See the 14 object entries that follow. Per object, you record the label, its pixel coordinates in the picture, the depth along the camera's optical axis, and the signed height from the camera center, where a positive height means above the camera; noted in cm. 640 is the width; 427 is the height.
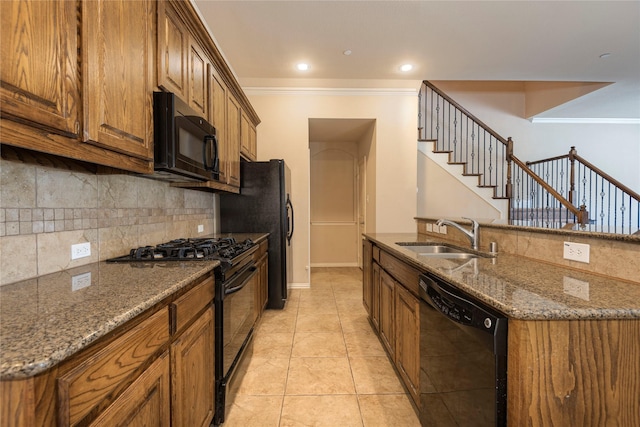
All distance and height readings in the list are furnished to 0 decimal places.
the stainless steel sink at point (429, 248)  221 -31
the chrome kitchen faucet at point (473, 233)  198 -16
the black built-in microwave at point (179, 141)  146 +40
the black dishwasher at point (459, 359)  85 -54
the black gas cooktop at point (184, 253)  156 -25
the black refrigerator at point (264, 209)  328 +2
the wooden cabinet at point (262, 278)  259 -69
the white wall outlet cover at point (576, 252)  124 -19
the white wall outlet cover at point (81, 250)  134 -19
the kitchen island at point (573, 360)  79 -43
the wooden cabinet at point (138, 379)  56 -46
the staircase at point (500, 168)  509 +85
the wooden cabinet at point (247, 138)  316 +88
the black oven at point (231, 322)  153 -70
